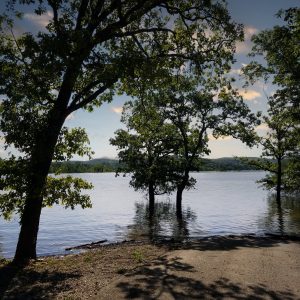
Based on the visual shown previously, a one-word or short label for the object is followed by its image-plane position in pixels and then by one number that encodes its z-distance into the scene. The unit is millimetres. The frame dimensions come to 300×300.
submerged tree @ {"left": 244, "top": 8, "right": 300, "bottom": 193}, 20682
